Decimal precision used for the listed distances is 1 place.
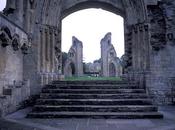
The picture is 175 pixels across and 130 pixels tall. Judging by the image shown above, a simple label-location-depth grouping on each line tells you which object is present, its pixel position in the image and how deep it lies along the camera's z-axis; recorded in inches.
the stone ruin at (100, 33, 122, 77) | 1145.4
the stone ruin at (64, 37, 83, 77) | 1133.6
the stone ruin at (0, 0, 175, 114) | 345.7
